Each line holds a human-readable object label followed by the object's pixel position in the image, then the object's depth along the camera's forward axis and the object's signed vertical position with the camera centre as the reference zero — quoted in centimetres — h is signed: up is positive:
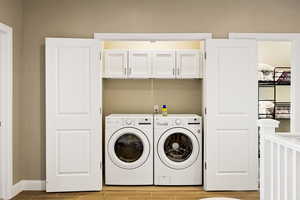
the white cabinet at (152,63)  340 +51
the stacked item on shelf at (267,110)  407 -23
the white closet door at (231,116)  296 -24
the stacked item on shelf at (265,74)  406 +41
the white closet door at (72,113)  292 -20
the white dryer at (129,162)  316 -78
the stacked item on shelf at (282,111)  406 -24
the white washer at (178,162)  316 -78
